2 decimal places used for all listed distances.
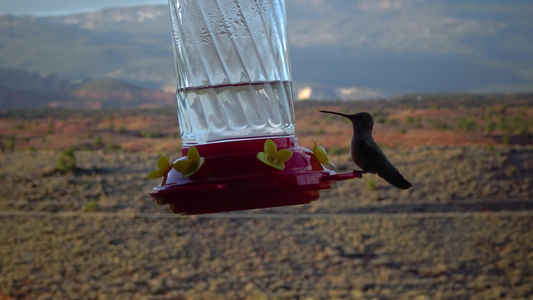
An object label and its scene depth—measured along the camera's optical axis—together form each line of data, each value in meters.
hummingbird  2.18
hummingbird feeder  2.05
